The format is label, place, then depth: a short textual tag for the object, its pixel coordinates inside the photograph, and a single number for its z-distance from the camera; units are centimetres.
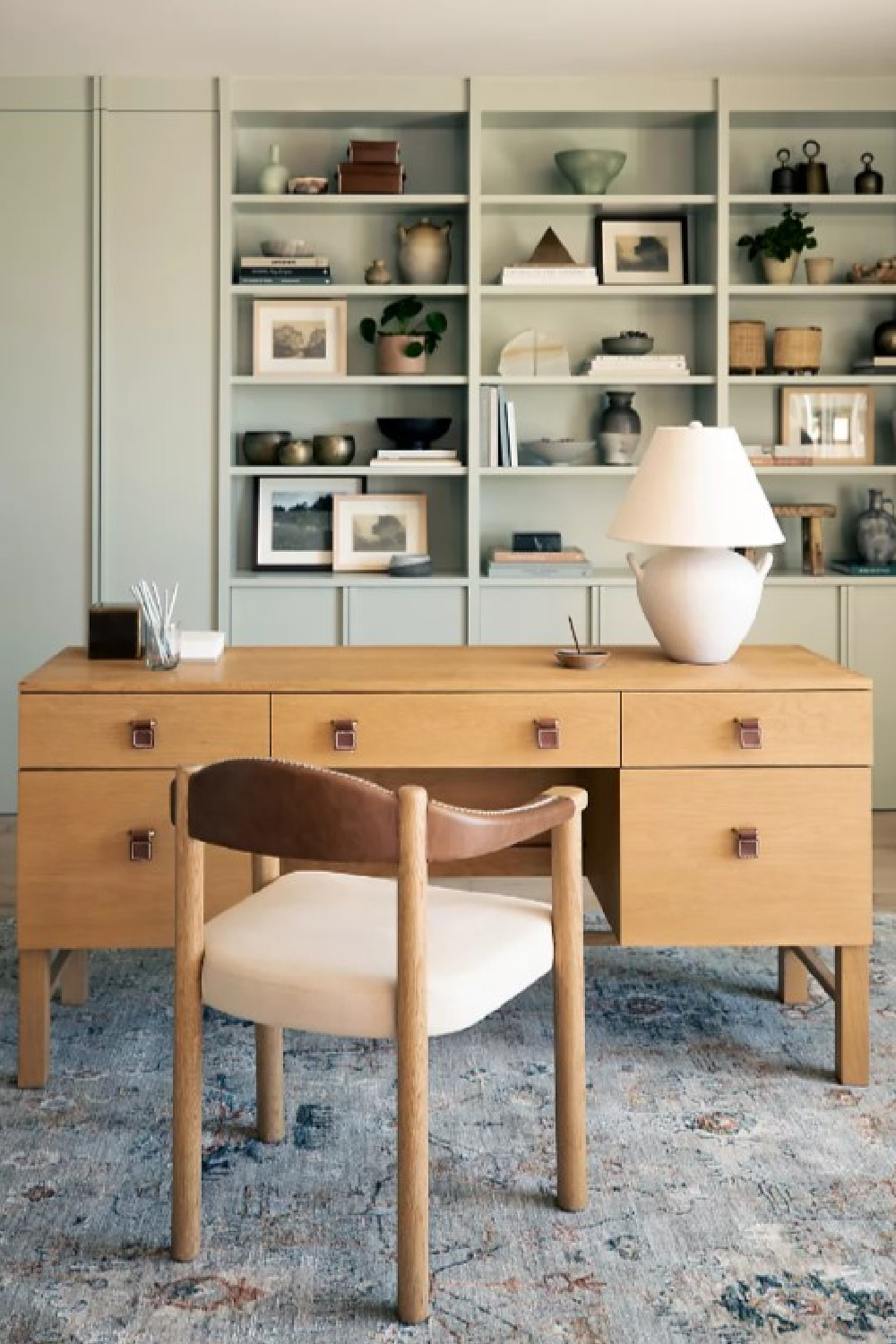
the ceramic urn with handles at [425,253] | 565
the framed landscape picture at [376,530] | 580
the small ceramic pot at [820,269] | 570
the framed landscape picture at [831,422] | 585
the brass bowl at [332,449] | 570
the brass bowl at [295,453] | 568
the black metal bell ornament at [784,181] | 564
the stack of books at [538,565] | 564
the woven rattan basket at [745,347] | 570
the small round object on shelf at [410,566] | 564
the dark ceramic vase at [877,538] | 573
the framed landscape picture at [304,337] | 577
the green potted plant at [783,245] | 560
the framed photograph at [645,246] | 578
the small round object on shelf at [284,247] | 564
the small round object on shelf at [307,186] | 557
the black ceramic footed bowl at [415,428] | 569
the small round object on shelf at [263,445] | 572
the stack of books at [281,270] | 560
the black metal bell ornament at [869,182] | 563
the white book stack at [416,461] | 563
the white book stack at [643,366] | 565
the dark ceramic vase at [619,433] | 573
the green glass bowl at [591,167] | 555
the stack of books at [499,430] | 564
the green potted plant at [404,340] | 565
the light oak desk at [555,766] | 313
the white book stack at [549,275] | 558
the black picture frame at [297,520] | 582
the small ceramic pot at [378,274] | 562
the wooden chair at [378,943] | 223
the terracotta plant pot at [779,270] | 568
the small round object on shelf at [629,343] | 566
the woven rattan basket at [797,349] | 571
